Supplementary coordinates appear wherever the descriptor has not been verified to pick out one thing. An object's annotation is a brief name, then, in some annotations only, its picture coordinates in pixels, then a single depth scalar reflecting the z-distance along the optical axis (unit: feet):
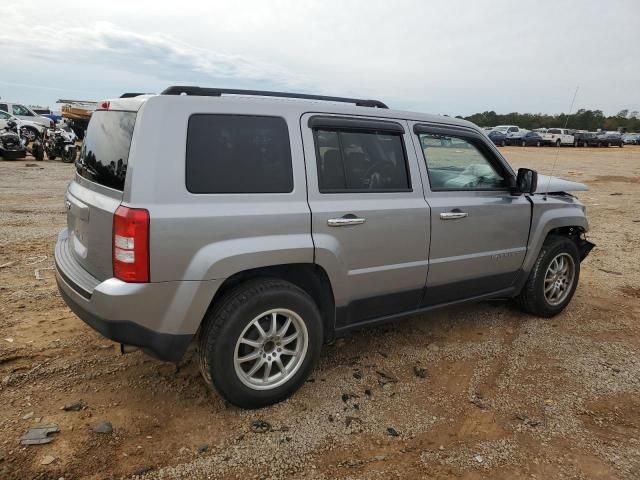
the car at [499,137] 139.23
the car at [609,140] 154.10
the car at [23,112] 91.45
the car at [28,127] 74.90
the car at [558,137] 140.87
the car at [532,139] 139.74
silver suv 8.68
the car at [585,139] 149.79
